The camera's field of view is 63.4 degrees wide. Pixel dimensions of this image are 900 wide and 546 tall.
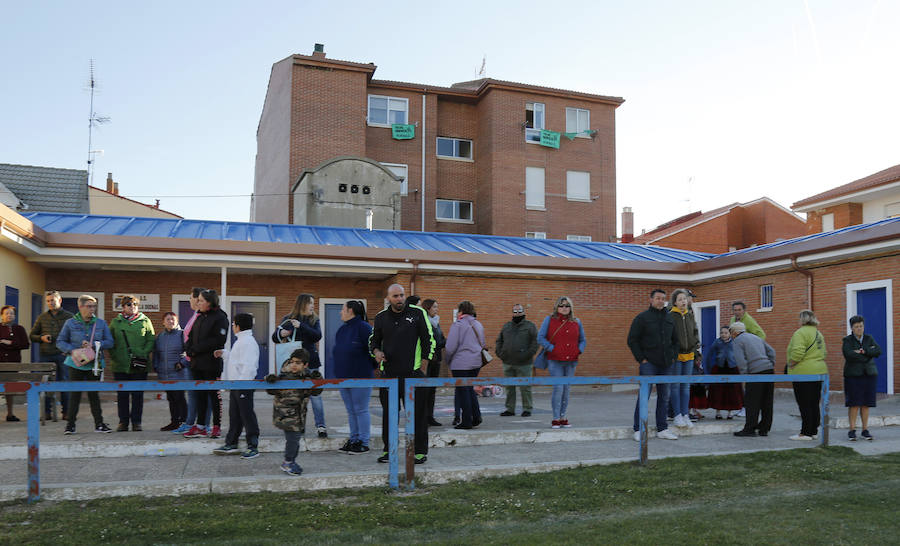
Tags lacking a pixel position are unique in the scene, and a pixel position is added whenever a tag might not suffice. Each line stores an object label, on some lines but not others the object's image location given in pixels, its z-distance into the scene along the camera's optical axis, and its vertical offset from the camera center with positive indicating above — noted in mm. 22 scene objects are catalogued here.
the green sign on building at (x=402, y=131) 33219 +8280
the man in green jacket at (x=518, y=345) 10523 -478
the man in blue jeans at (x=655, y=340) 8562 -321
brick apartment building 31719 +7743
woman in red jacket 9227 -435
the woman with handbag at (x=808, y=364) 8836 -626
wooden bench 9016 -746
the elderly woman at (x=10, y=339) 10125 -377
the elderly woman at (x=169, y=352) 9375 -514
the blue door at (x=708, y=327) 18172 -360
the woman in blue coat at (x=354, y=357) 7715 -476
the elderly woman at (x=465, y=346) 9672 -446
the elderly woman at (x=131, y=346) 9211 -431
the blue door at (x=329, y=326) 17781 -335
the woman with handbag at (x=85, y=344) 8789 -401
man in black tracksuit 6918 -291
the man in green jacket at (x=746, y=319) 10125 -88
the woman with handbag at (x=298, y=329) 7770 -183
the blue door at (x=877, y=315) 13820 -41
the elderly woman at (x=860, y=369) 9055 -700
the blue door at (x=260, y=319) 17344 -163
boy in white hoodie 7184 -675
